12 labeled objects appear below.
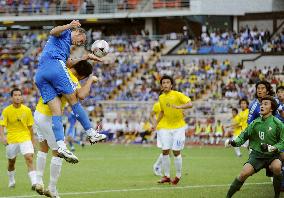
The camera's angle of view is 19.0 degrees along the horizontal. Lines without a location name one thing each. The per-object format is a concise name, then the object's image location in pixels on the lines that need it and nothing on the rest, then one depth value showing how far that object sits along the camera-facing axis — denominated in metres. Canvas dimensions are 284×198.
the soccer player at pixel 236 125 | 30.58
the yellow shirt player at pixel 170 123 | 20.47
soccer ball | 14.74
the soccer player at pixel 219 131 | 39.78
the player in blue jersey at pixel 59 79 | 14.32
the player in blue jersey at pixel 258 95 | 17.02
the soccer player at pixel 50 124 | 15.10
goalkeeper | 15.52
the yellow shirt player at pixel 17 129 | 19.05
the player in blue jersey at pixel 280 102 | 17.31
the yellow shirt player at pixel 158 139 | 21.39
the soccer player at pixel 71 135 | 32.43
